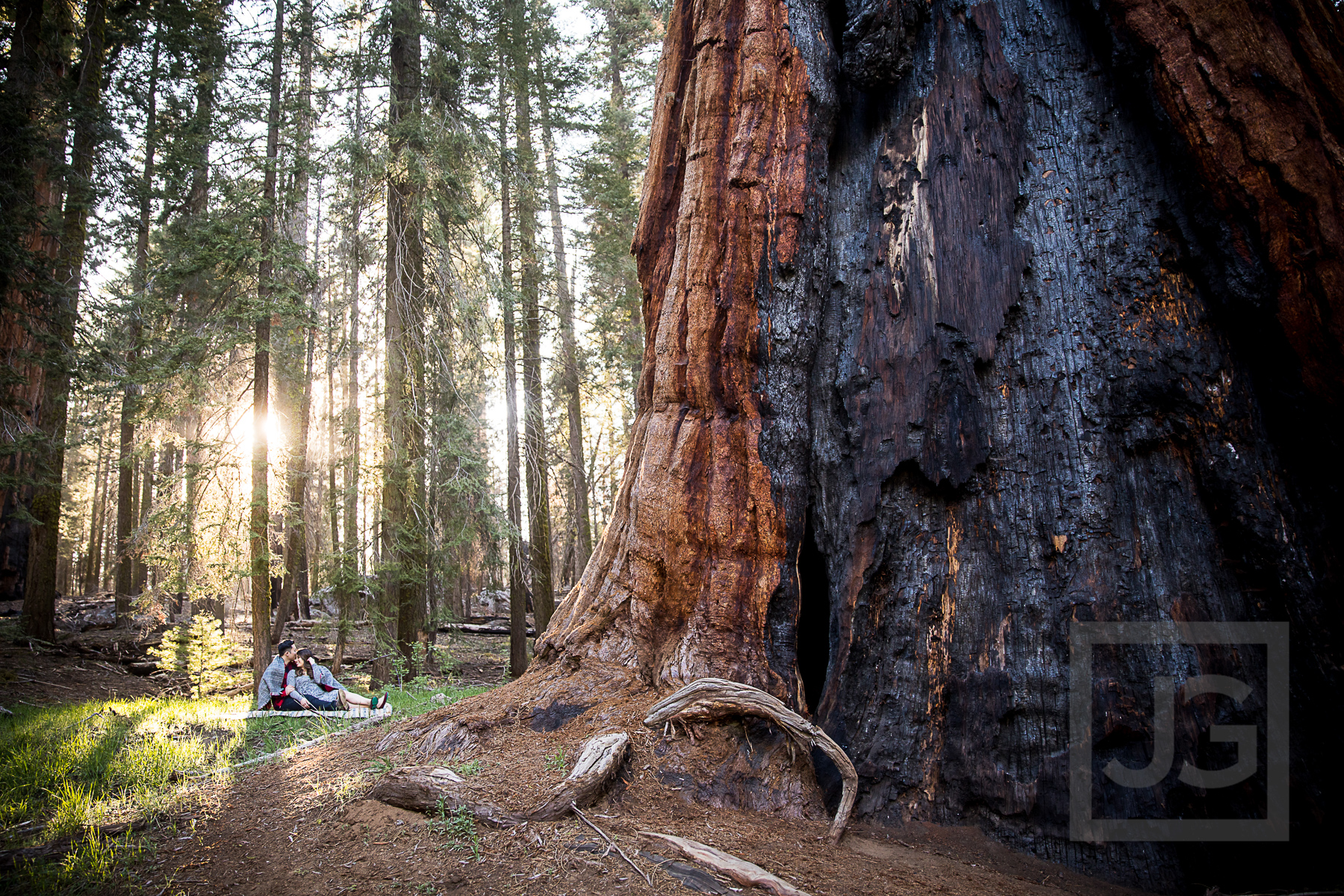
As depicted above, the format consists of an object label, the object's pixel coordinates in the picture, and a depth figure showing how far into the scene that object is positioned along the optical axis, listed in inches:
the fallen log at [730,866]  96.7
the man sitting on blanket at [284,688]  273.4
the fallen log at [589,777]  111.3
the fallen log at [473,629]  649.0
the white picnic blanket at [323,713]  246.1
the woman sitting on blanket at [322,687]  274.4
